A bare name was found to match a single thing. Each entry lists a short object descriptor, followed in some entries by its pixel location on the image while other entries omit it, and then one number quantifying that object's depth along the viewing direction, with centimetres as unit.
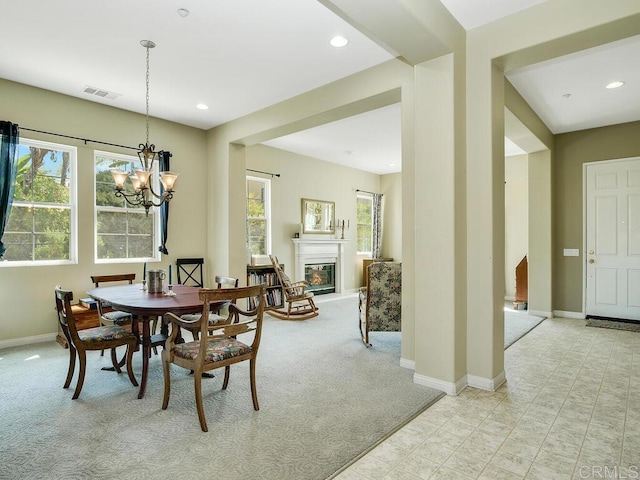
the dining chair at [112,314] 357
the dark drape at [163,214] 530
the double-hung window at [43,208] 426
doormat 507
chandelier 339
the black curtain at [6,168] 400
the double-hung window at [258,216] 677
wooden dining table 272
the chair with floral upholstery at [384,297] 405
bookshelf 628
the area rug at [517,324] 464
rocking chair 576
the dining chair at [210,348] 240
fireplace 743
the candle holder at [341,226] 839
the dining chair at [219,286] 341
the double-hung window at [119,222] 488
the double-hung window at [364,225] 908
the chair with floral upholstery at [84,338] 280
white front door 535
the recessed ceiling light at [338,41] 328
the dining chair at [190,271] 560
